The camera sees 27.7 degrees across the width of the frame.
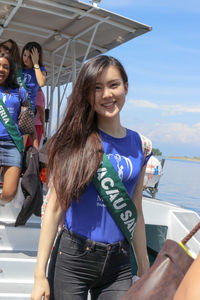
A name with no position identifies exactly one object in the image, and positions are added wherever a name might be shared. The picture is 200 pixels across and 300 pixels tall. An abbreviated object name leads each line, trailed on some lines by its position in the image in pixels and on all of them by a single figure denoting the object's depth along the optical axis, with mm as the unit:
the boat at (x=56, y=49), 3490
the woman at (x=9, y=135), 3623
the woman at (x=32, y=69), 4551
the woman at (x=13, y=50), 4262
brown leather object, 1034
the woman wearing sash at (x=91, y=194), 1704
